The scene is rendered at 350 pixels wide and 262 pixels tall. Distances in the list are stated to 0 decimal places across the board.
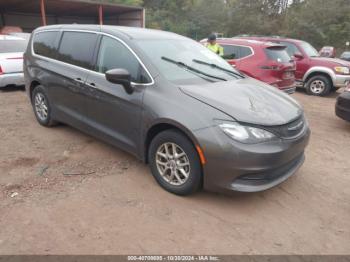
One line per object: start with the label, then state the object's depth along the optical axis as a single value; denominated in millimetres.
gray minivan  3096
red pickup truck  9797
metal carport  20984
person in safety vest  7531
